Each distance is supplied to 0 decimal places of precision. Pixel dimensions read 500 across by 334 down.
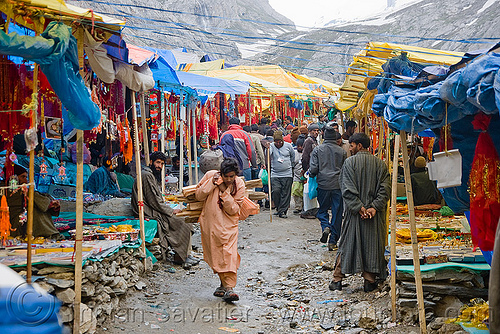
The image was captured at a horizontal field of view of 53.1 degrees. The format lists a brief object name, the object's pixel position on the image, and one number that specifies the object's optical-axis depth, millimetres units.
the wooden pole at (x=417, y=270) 4535
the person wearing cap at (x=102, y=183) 8461
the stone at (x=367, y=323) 5219
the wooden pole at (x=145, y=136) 7273
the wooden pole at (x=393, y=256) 5125
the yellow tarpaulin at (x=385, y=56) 5823
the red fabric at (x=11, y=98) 4848
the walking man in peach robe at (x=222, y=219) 5965
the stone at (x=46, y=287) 4375
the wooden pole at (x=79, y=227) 4414
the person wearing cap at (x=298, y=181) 11945
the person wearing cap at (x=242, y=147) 10875
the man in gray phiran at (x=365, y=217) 5996
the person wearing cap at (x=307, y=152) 10992
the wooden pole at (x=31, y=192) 4293
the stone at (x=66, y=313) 4367
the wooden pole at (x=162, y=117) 9672
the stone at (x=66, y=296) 4462
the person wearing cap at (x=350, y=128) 10742
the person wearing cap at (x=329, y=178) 8688
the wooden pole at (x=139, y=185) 6559
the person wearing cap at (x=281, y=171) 11539
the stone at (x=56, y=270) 4723
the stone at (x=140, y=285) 6168
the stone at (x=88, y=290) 4797
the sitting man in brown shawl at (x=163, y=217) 7230
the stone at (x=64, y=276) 4691
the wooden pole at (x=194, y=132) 10995
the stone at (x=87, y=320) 4535
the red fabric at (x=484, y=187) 3799
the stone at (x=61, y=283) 4500
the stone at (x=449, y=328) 4316
